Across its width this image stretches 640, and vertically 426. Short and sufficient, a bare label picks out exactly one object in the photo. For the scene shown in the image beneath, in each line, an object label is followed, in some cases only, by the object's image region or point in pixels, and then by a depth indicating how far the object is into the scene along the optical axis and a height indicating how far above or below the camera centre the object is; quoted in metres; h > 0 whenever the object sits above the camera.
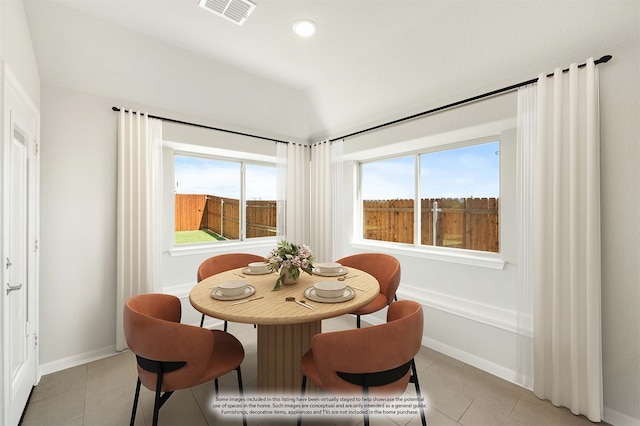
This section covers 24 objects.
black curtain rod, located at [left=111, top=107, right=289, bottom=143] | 2.74 +1.01
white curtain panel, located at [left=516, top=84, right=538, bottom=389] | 2.01 -0.11
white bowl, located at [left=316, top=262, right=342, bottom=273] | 2.24 -0.45
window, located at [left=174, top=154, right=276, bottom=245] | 3.54 +0.20
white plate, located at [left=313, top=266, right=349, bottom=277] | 2.22 -0.49
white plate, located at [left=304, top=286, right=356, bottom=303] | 1.61 -0.51
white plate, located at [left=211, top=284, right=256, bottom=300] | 1.64 -0.51
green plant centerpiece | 1.87 -0.33
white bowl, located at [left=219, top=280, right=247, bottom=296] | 1.65 -0.46
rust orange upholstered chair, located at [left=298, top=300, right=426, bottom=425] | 1.23 -0.67
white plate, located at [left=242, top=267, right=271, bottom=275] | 2.26 -0.49
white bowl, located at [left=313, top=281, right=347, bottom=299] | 1.62 -0.46
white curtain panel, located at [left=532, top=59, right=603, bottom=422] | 1.71 -0.19
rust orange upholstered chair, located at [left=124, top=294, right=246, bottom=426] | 1.31 -0.70
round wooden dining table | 1.42 -0.53
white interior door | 1.49 -0.25
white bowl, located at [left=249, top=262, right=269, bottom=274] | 2.27 -0.46
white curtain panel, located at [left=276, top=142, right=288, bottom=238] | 3.84 +0.35
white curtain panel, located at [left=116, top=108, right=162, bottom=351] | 2.54 +0.06
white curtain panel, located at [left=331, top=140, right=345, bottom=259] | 3.73 +0.19
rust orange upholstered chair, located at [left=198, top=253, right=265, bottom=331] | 2.59 -0.51
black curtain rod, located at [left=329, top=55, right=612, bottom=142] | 1.70 +1.00
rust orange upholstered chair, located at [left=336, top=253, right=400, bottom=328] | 2.43 -0.57
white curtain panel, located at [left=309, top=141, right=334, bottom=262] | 3.80 +0.15
